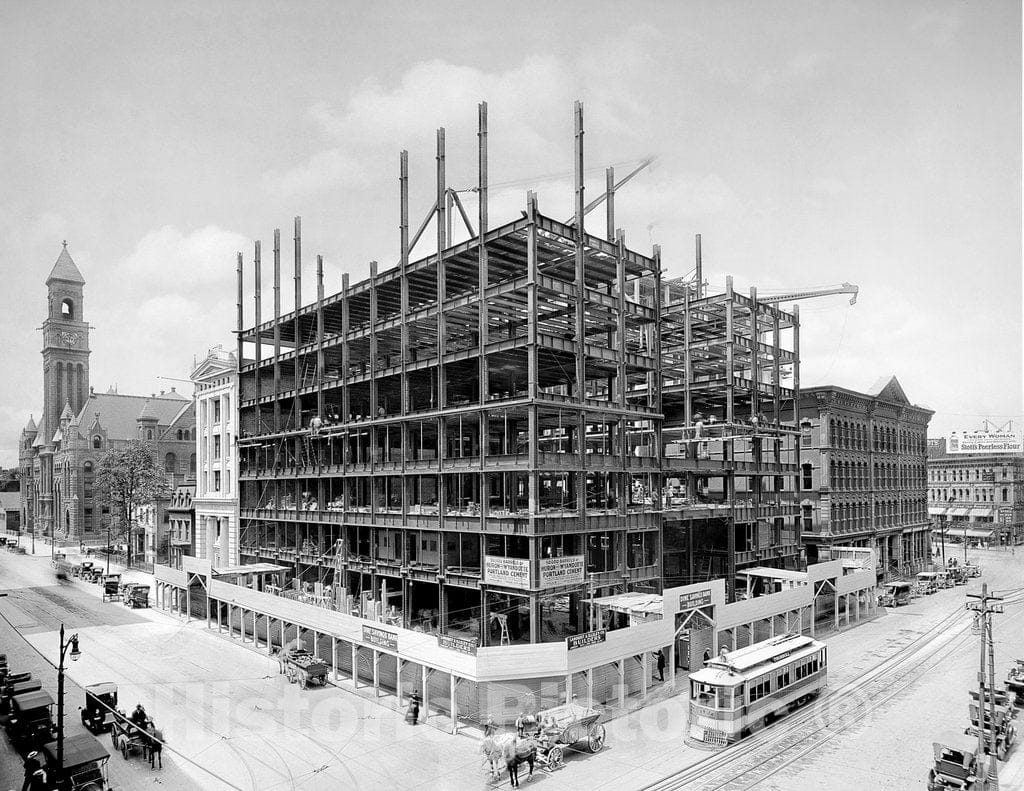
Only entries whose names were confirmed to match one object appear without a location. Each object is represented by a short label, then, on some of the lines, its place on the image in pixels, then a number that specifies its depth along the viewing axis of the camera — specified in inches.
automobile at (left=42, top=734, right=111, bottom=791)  911.7
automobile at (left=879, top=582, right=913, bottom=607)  2412.6
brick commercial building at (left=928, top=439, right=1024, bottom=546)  4298.7
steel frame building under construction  1611.7
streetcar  1129.4
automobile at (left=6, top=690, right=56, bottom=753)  1091.7
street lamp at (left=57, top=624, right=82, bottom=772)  852.6
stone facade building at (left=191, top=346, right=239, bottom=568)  2603.3
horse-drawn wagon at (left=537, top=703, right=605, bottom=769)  1053.2
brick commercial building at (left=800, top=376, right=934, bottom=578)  2694.4
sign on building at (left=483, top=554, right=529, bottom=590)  1482.5
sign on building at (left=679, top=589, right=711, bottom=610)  1444.4
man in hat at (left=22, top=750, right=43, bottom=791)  938.7
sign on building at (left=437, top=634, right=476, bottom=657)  1176.8
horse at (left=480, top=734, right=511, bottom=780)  994.7
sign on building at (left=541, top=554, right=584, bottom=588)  1487.5
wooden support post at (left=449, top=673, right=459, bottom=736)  1197.1
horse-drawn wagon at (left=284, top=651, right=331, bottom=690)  1443.2
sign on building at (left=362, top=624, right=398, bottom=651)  1322.6
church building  3949.8
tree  3353.8
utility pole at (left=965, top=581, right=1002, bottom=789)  948.6
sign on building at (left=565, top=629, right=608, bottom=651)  1213.1
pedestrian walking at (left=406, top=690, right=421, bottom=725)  1226.0
